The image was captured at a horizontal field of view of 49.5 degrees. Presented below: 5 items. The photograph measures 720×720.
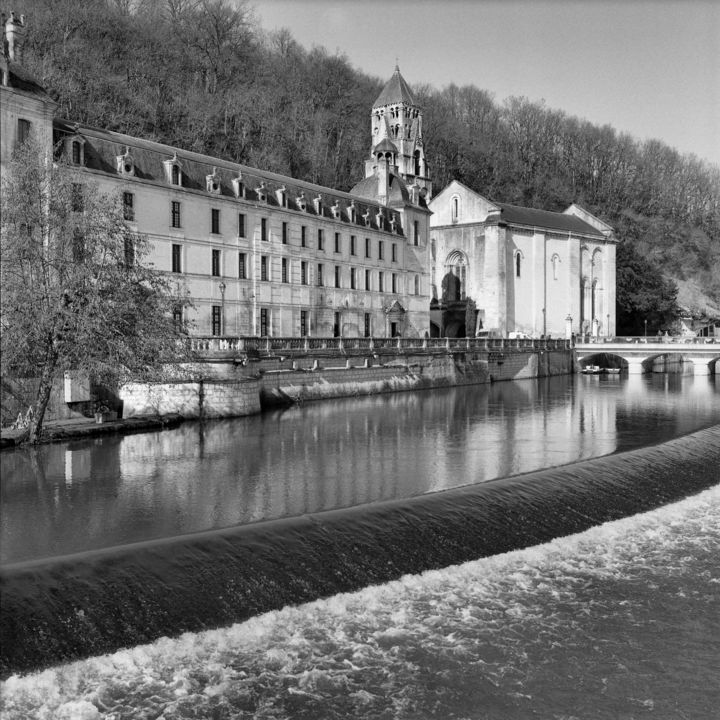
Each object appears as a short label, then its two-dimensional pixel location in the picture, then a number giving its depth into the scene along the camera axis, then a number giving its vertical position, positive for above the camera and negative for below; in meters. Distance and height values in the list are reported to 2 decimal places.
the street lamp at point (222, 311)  43.88 +2.04
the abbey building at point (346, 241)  39.16 +7.58
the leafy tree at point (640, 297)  87.38 +5.08
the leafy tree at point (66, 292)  24.05 +1.83
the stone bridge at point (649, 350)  65.69 -0.70
